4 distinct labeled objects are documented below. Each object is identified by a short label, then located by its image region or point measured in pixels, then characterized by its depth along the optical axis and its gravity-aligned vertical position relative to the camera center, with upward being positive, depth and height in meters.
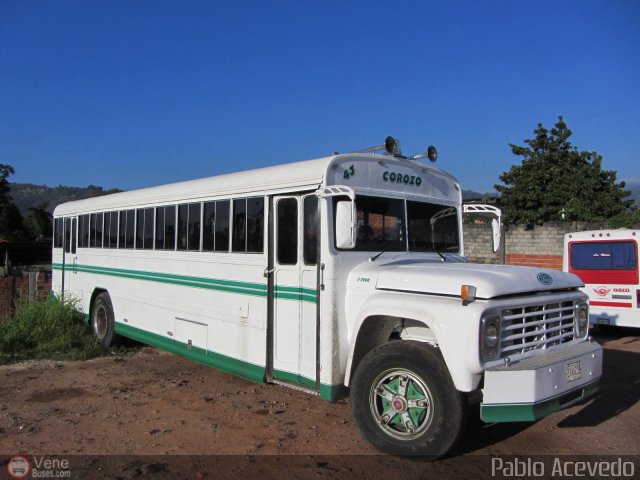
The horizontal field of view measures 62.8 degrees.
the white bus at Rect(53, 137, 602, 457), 3.92 -0.52
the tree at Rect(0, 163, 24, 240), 40.62 +2.24
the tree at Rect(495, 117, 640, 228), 16.61 +1.95
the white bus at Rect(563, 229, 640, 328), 10.07 -0.57
